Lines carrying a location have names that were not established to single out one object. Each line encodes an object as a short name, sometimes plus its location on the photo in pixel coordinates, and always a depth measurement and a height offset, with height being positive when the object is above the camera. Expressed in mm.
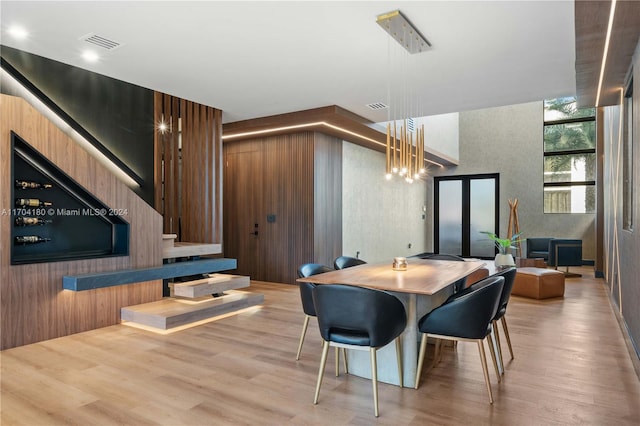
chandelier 3295 +1519
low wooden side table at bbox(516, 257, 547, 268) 8047 -940
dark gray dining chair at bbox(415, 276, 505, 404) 2779 -704
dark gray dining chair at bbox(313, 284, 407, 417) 2574 -653
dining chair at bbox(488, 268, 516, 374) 3215 -637
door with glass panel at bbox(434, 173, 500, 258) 11656 +40
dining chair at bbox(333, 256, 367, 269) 4433 -517
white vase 7051 -779
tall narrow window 4051 +529
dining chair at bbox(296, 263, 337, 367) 3432 -666
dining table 2930 -606
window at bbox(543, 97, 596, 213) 10273 +1431
